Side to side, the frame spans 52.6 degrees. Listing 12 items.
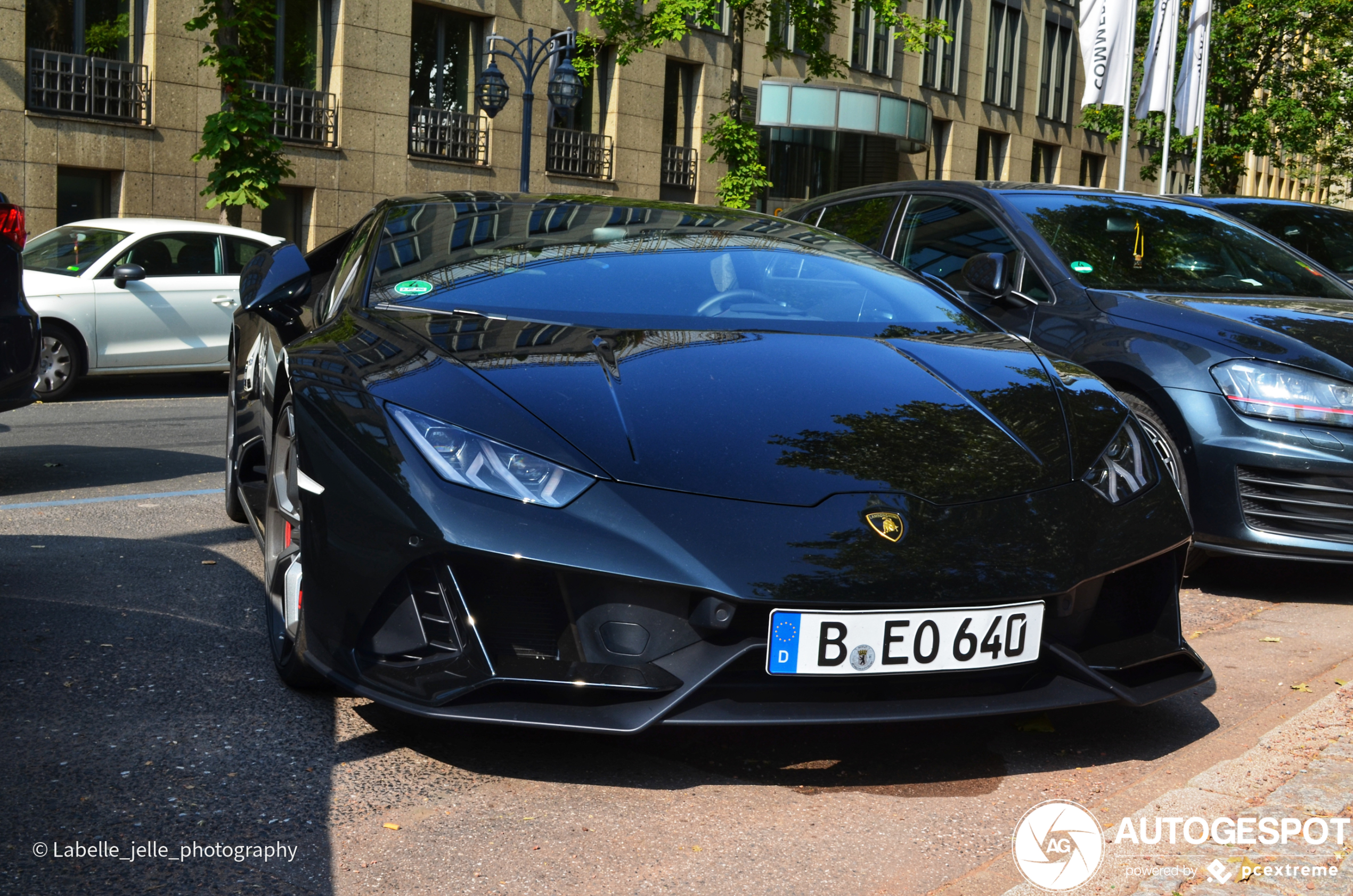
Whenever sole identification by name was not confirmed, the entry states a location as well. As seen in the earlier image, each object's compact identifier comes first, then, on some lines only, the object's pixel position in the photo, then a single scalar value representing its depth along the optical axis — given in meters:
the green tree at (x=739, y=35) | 21.25
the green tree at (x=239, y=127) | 15.24
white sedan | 11.04
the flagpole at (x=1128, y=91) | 20.66
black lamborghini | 2.65
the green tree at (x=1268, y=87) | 26.67
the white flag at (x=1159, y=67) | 21.00
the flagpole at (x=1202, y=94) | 21.64
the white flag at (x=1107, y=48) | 20.45
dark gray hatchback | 4.74
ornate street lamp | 17.47
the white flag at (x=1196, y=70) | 21.75
